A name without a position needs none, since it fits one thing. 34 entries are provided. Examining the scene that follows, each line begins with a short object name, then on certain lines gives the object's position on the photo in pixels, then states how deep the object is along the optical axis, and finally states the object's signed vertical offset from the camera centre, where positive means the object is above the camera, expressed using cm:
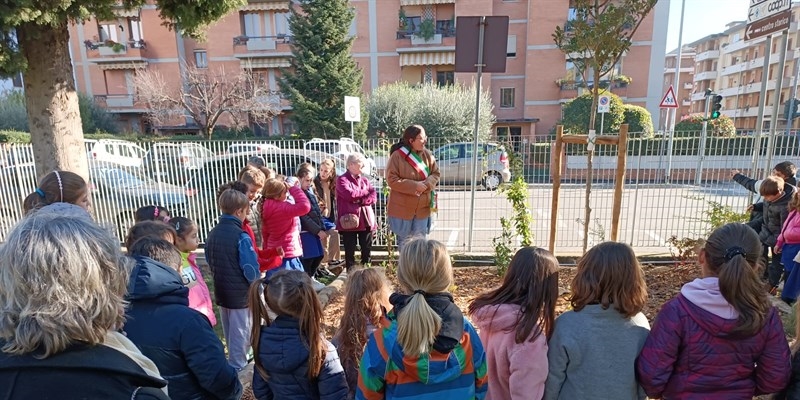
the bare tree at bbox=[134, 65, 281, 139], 2472 +208
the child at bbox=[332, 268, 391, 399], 228 -90
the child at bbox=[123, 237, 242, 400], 174 -79
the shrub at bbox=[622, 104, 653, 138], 2122 +67
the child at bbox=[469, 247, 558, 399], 196 -85
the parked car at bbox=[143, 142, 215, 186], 756 -47
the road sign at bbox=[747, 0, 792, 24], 457 +134
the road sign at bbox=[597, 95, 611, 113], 1127 +86
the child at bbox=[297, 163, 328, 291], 480 -101
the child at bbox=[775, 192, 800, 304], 404 -109
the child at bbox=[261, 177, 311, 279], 419 -82
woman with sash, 473 -54
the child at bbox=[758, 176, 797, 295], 446 -85
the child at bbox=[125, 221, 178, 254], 248 -55
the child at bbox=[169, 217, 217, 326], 285 -90
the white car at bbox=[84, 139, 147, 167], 770 -31
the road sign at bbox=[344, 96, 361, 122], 803 +45
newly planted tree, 439 +104
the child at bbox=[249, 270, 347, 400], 206 -99
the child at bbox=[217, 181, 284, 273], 416 -117
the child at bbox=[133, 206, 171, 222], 344 -63
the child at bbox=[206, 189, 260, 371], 329 -94
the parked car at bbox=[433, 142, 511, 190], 801 -59
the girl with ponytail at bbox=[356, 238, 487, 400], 170 -85
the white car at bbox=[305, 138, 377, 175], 757 -28
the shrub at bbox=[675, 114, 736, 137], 2052 +34
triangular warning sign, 1328 +96
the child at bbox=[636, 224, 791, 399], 177 -84
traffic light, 1380 +77
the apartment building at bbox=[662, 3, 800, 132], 4619 +756
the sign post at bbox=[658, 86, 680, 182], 1328 +97
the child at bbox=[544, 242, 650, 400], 194 -88
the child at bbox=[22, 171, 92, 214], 295 -37
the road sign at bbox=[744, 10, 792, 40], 455 +116
